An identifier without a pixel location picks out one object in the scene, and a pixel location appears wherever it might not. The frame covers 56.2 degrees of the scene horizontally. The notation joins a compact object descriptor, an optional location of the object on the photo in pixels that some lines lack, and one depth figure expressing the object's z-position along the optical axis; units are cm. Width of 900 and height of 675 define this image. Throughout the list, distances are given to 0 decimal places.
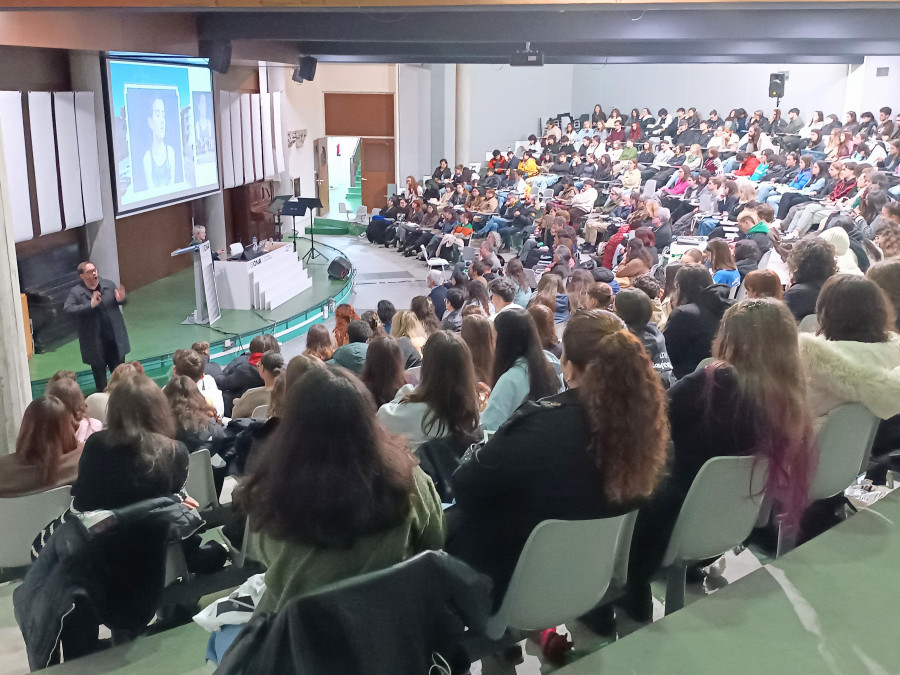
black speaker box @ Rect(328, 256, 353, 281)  1196
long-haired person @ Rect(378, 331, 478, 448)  288
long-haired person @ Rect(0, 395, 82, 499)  286
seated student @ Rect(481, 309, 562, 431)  317
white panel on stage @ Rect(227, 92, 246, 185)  1248
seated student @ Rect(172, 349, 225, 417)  430
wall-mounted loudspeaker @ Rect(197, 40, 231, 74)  988
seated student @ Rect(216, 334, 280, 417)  515
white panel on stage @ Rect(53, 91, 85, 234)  816
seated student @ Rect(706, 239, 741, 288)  584
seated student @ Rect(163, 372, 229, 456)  331
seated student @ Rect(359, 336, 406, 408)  338
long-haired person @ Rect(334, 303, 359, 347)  563
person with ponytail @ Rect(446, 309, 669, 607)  215
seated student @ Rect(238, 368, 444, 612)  174
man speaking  639
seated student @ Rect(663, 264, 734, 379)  437
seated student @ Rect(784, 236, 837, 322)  451
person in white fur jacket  284
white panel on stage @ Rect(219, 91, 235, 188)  1201
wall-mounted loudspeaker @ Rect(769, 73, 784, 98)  1695
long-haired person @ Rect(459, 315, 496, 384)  367
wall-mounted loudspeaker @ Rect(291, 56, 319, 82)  1246
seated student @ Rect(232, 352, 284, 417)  412
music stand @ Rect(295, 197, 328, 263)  1247
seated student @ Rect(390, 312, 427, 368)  478
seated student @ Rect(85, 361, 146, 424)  424
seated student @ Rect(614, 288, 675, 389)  395
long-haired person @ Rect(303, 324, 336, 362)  454
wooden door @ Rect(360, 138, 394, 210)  1881
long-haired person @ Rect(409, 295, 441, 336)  563
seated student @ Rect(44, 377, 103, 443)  342
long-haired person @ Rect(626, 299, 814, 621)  252
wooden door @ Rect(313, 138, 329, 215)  1831
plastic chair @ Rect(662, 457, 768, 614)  252
